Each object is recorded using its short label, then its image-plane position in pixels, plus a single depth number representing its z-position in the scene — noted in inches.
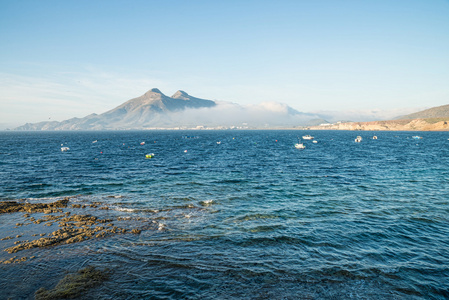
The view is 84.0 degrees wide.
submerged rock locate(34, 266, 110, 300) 531.5
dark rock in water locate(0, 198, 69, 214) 1095.0
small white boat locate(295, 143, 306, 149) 4130.9
